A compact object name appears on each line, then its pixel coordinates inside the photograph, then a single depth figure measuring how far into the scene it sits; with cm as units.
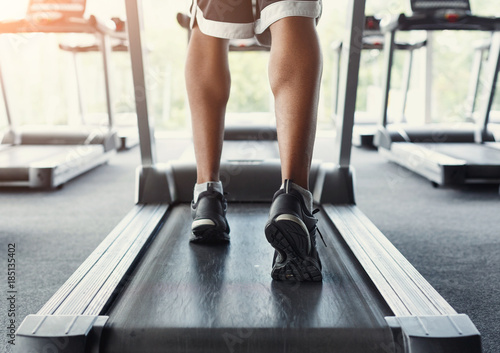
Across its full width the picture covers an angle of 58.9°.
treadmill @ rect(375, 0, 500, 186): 240
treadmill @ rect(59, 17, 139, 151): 358
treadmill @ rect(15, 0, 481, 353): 71
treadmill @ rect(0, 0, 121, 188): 234
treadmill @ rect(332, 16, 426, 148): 398
